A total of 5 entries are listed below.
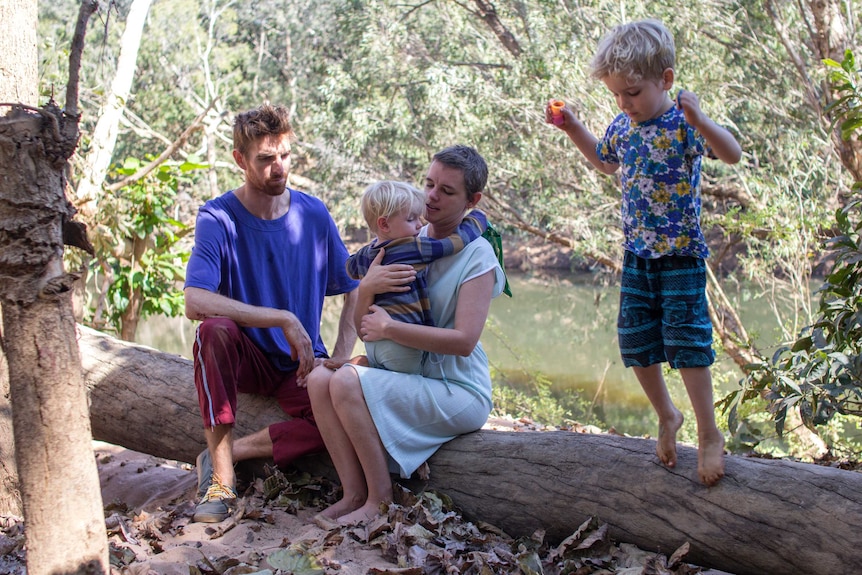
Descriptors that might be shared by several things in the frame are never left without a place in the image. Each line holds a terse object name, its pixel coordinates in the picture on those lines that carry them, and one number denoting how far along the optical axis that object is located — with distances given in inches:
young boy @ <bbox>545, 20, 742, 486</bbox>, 103.3
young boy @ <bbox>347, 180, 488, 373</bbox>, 121.5
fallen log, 99.6
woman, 119.4
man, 131.3
